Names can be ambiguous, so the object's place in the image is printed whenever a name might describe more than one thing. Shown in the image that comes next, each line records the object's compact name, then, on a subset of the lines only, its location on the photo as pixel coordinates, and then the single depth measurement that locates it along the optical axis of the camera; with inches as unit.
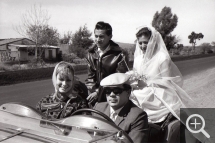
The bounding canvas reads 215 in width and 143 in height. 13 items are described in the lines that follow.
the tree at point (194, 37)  2176.2
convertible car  82.9
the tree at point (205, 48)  2251.5
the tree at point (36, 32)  1392.7
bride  144.2
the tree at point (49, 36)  1464.1
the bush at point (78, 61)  1269.8
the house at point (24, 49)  1536.8
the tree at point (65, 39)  2236.1
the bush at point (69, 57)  1396.2
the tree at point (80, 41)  1667.1
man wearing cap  105.0
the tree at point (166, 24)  1936.5
